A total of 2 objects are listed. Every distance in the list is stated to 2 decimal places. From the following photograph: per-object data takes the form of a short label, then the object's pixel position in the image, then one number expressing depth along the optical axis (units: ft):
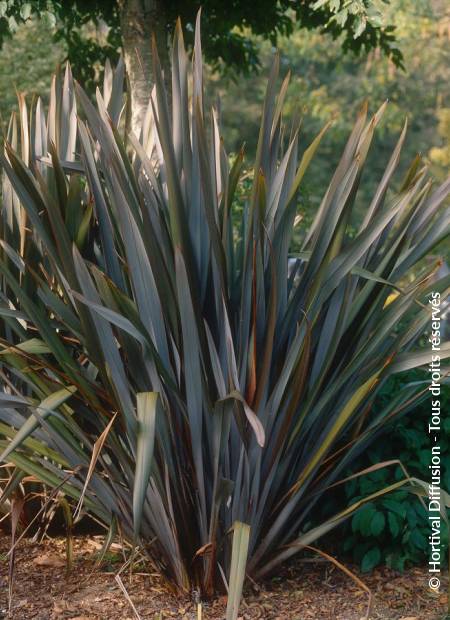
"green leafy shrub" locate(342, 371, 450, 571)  10.84
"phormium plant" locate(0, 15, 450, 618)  9.41
